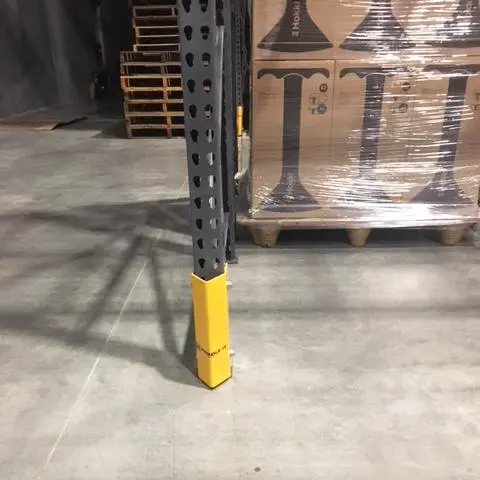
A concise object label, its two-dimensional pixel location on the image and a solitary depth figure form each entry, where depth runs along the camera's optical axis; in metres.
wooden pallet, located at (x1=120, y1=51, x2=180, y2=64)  7.78
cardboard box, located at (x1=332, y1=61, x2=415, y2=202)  3.06
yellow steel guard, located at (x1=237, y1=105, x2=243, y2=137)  4.62
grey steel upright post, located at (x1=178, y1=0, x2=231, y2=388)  1.65
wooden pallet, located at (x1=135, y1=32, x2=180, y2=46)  8.64
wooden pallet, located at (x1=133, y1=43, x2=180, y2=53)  8.49
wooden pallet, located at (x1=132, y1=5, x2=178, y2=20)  8.76
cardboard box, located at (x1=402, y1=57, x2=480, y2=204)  3.05
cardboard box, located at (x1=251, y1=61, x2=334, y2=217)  3.05
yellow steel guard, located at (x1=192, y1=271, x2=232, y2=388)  1.96
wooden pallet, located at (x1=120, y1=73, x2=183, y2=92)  7.71
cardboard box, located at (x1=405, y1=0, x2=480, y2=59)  2.92
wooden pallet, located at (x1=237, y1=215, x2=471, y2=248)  3.34
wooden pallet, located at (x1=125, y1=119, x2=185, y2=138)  7.90
